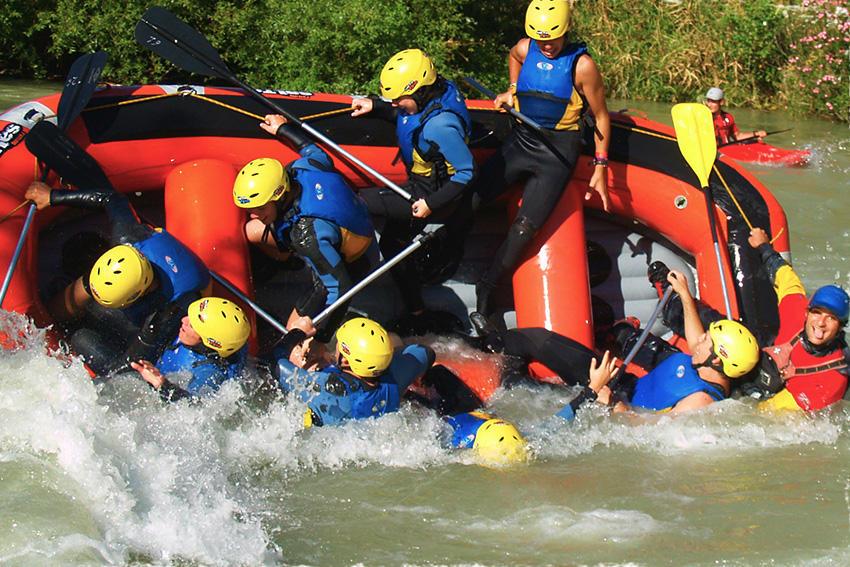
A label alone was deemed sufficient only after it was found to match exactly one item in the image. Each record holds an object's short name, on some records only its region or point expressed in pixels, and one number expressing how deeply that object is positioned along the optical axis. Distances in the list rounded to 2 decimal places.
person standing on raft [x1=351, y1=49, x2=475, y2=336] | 8.86
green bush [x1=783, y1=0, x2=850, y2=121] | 22.27
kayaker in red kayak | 17.00
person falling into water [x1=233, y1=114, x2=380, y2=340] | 8.43
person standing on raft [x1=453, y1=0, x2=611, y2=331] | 9.16
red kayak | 18.17
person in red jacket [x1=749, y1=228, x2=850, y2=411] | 8.69
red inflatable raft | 8.89
